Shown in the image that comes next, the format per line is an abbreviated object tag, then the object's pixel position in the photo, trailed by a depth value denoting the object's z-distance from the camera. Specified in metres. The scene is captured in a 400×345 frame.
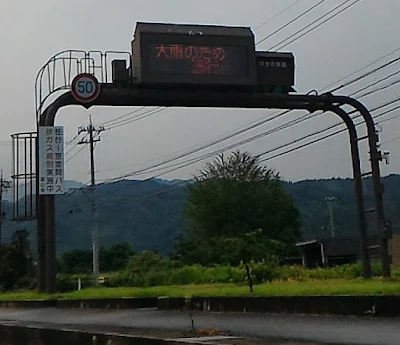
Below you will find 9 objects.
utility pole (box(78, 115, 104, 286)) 47.76
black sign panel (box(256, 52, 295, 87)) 26.41
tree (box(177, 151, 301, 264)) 57.25
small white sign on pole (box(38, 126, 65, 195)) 25.19
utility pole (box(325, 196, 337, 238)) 78.68
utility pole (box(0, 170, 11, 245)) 60.90
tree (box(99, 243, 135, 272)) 72.44
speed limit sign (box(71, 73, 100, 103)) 24.42
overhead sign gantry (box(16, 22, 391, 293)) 24.64
